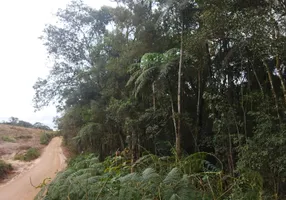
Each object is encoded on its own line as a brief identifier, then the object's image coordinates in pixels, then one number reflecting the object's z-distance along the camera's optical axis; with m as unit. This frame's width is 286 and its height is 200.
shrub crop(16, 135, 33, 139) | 20.16
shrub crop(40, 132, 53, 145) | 20.56
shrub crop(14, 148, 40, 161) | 13.78
